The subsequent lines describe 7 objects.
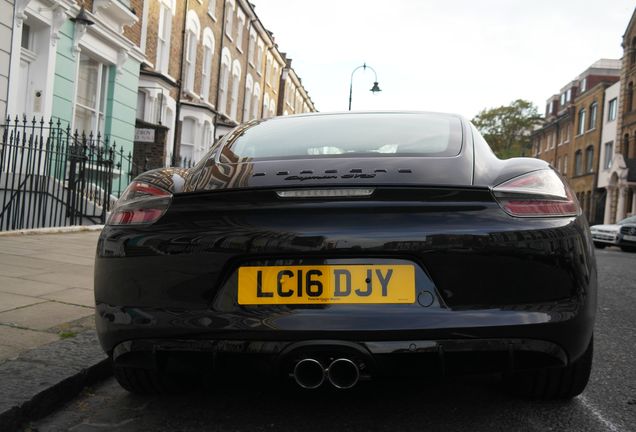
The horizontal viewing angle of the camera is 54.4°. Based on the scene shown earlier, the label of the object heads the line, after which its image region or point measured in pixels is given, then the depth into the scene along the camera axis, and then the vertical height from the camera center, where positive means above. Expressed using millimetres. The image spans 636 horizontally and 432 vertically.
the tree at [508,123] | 54594 +8849
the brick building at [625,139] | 33688 +5373
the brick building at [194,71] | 17750 +4474
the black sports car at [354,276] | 2152 -240
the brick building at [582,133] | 39656 +7143
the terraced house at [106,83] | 9977 +2438
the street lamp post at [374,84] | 26156 +5421
